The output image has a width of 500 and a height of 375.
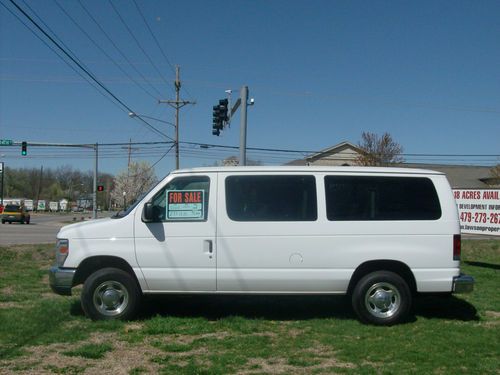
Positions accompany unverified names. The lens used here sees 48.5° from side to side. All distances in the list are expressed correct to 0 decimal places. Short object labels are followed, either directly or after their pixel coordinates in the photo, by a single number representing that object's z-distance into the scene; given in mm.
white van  7320
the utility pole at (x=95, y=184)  37822
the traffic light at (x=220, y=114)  21344
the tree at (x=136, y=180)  83375
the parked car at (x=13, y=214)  47719
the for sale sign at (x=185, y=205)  7445
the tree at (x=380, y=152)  50312
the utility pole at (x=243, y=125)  19750
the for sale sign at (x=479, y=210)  15320
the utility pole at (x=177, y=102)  38903
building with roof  59250
